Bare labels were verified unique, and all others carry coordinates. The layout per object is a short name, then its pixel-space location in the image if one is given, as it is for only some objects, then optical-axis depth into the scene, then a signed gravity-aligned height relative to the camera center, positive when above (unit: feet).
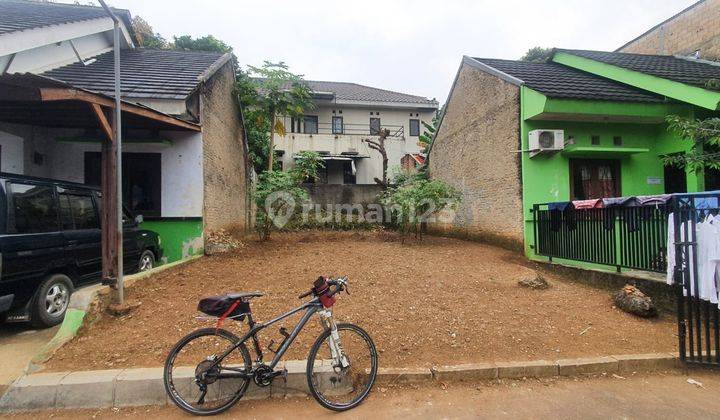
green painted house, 26.76 +6.33
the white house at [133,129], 21.36 +5.76
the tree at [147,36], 51.57 +27.43
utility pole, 15.15 +0.83
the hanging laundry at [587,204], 22.02 +0.39
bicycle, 9.91 -4.35
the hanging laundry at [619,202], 19.70 +0.47
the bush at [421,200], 32.19 +1.21
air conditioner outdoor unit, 27.63 +5.56
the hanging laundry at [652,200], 17.54 +0.49
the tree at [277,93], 36.91 +13.17
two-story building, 68.49 +17.81
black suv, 13.60 -1.08
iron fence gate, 12.59 -2.27
